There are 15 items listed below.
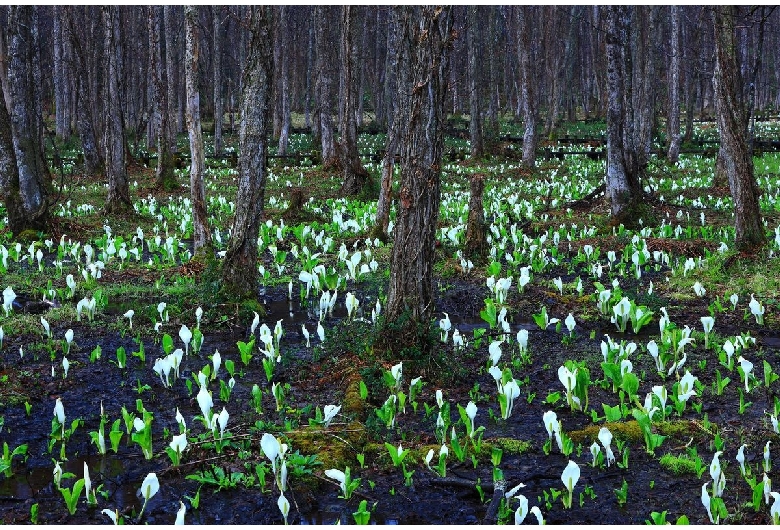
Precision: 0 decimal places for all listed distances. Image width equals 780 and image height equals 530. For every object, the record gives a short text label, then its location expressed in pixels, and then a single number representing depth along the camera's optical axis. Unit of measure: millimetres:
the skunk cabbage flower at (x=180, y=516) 3413
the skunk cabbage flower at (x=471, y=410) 4626
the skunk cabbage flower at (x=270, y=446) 3988
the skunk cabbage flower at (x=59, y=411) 4859
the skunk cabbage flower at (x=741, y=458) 4051
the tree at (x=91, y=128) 21016
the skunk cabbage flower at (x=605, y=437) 4305
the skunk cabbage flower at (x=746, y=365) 5488
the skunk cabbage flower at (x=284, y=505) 3703
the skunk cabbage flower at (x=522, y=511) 3574
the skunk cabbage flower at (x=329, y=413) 4730
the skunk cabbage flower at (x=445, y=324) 6602
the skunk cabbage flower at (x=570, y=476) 3867
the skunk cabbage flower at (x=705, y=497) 3533
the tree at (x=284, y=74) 27438
